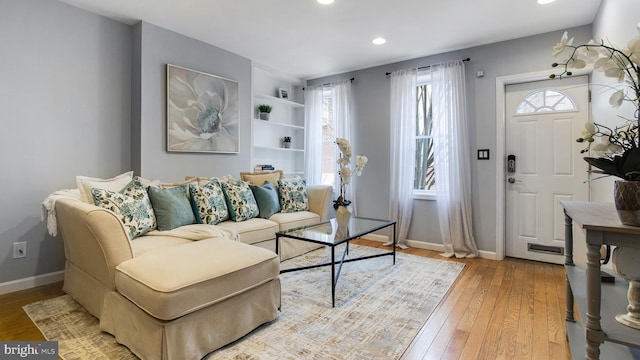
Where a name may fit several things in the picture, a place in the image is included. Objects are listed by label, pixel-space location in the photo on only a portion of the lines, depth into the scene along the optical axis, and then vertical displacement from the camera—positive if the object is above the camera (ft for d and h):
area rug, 5.77 -3.04
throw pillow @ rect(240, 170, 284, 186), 12.25 +0.13
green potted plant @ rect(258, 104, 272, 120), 14.78 +3.23
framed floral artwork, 11.02 +2.55
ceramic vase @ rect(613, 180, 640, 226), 3.80 -0.26
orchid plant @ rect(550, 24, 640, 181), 3.86 +1.01
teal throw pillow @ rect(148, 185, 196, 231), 8.50 -0.77
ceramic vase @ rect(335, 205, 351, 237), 10.08 -1.16
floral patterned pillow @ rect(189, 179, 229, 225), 9.52 -0.71
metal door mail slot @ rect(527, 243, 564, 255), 11.08 -2.43
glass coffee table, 8.11 -1.49
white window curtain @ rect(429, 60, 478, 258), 12.10 +0.82
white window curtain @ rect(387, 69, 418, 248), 13.35 +1.42
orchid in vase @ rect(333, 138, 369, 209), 10.02 +0.57
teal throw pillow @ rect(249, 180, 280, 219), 11.28 -0.70
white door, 10.71 +0.64
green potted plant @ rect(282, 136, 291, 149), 16.48 +2.00
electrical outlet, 8.52 -1.87
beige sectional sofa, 5.16 -1.89
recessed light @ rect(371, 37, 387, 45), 11.57 +5.15
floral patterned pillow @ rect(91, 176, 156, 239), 7.43 -0.60
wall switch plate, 11.84 +0.99
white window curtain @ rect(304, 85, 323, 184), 16.25 +2.41
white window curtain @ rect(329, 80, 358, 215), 15.10 +3.17
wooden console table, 3.82 -1.74
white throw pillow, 7.78 -0.09
